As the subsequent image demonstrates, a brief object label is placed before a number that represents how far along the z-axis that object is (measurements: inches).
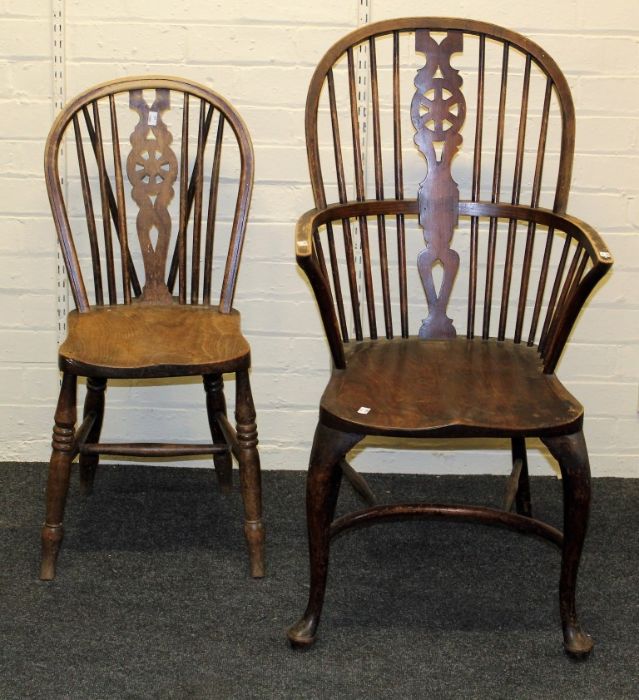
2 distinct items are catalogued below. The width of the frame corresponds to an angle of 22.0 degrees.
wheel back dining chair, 130.1
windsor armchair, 119.9
